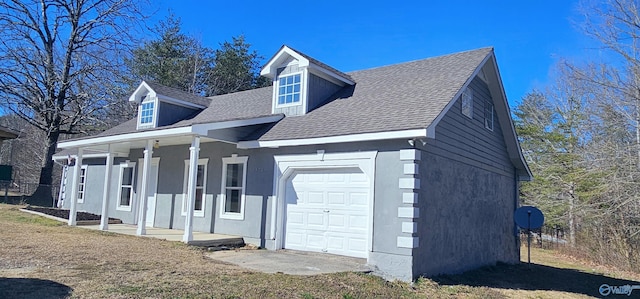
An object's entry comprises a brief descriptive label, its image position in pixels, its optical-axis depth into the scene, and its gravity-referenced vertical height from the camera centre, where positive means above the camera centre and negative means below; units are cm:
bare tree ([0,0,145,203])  2042 +548
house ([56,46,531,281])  863 +82
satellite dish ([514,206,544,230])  1222 -29
